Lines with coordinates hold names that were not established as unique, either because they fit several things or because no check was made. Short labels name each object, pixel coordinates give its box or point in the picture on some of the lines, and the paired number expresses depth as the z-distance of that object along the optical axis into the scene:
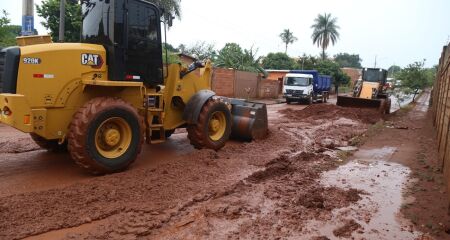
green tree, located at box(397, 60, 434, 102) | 33.62
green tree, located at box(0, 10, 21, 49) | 12.96
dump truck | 29.59
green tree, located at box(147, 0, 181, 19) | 32.47
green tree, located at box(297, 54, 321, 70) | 53.34
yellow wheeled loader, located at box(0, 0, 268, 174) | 5.60
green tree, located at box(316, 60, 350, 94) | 52.44
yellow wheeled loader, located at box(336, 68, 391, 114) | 19.94
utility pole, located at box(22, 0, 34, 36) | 10.79
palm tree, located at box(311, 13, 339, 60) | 78.88
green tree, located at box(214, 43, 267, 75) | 37.53
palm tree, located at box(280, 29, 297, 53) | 80.88
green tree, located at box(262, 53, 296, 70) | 56.72
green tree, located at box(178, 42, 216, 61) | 40.19
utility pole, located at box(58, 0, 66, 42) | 12.87
